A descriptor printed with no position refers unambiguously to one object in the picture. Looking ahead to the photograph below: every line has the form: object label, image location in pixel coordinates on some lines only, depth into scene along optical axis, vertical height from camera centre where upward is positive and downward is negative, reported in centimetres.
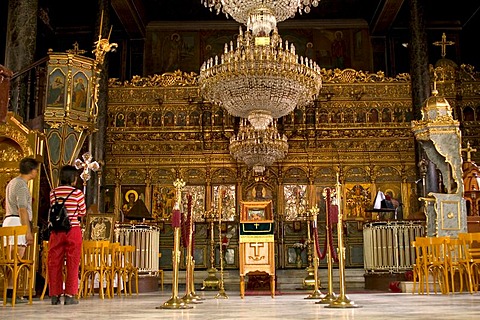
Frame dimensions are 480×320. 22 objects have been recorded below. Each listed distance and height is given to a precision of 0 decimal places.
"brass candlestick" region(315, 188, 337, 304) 659 -11
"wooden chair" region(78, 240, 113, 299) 811 -22
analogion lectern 885 -1
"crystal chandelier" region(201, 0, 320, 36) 1039 +415
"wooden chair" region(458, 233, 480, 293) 834 -18
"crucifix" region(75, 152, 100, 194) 998 +138
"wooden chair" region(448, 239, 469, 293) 843 -22
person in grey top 629 +51
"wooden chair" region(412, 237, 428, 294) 873 -34
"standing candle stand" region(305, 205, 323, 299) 780 -27
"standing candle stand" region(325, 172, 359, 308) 581 -29
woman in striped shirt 606 +3
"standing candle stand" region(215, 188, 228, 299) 848 -70
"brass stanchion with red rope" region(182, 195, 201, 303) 640 -11
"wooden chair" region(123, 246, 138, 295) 928 -30
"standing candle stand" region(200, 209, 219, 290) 1111 -67
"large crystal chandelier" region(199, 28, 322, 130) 982 +278
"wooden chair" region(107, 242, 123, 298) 849 -27
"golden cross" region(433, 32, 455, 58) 1588 +542
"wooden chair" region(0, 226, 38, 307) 611 -11
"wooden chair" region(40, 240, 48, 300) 830 -13
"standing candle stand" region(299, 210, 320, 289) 1092 -63
